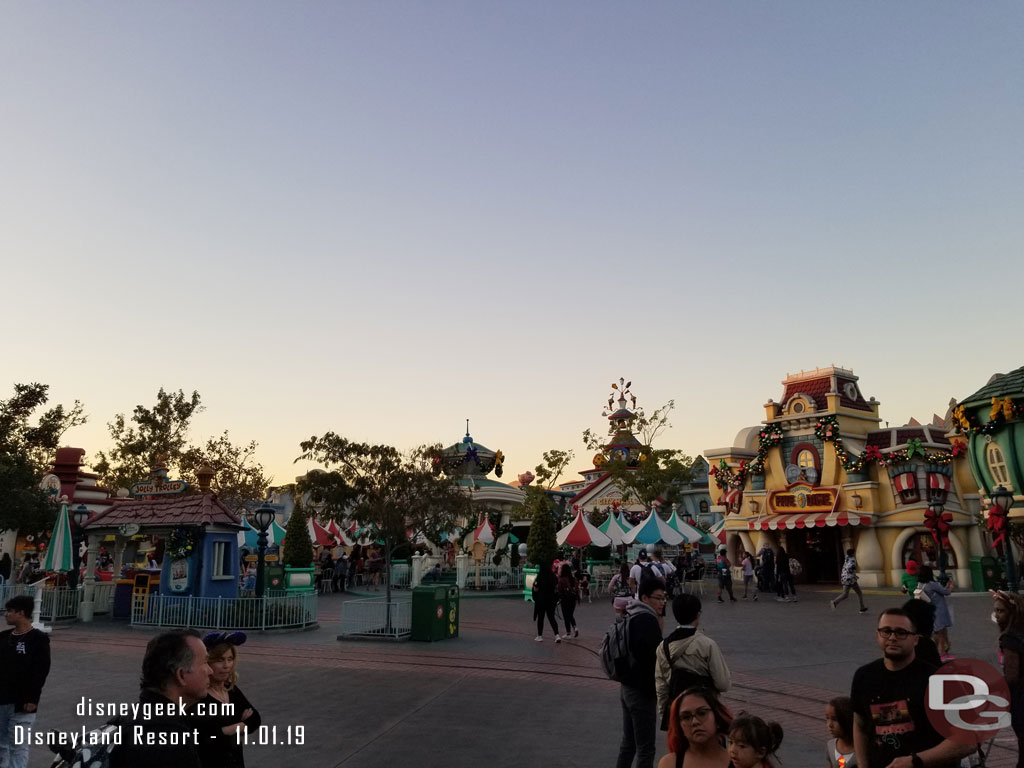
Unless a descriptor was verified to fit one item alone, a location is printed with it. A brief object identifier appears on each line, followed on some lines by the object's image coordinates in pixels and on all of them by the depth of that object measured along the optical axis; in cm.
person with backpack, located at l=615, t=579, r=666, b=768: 530
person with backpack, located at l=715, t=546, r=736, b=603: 2330
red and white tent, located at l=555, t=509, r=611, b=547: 2597
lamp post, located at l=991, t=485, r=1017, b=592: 1280
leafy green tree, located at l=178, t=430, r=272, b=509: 4000
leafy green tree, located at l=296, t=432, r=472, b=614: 1753
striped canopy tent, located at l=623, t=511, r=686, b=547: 2589
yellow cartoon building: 2841
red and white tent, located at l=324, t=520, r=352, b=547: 3753
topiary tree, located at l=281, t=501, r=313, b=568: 3047
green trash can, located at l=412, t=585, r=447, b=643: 1451
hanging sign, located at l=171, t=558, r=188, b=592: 1788
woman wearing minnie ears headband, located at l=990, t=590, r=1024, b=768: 486
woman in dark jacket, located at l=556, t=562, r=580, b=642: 1509
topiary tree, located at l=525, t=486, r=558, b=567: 2728
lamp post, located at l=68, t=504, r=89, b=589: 1930
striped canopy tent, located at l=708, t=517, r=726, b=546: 3581
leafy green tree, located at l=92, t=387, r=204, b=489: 3744
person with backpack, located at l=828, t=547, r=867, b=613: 1942
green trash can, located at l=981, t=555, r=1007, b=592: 2550
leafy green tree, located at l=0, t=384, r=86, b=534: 2488
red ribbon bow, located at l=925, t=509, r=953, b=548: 1717
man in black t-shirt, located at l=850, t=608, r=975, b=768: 354
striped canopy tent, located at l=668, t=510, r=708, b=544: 2731
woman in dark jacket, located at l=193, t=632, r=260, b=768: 398
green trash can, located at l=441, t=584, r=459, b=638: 1490
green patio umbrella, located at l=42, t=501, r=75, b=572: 1811
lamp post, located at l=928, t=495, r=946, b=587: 1655
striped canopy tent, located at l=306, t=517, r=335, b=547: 3412
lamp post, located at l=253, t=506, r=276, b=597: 1780
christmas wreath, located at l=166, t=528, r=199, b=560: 1773
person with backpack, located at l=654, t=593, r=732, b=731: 465
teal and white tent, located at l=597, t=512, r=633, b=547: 2762
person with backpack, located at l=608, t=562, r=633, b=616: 2014
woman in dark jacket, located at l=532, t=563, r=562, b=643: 1413
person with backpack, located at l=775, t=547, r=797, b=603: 2406
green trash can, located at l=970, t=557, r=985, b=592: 2595
